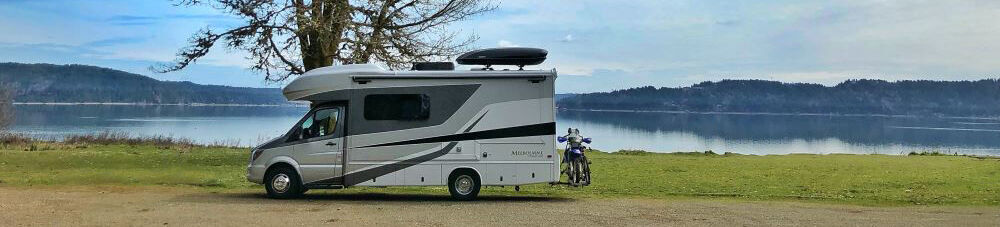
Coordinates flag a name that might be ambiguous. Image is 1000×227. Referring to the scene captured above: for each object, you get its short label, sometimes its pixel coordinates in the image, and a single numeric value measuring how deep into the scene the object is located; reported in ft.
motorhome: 42.63
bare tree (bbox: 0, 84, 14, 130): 157.77
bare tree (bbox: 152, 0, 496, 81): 70.79
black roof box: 42.86
